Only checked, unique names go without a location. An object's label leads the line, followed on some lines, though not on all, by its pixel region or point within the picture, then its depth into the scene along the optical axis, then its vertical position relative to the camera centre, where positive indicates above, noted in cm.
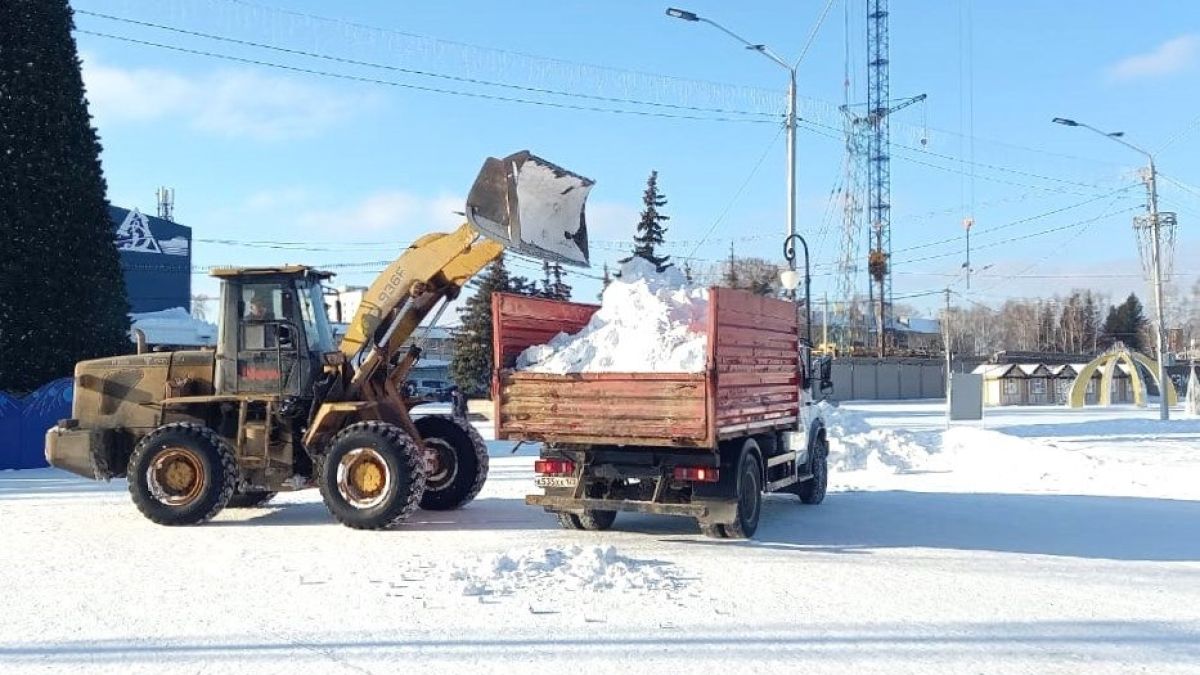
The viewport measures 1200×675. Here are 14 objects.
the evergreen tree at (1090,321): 12381 +901
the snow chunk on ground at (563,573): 834 -145
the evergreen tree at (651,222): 4441 +726
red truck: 1014 -29
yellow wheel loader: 1167 -6
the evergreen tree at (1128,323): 11762 +835
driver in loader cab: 1258 +100
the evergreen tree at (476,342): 5175 +258
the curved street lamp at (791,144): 2330 +552
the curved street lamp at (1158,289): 3500 +367
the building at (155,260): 5338 +673
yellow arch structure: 5241 +113
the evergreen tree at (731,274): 4827 +606
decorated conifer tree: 2114 +361
